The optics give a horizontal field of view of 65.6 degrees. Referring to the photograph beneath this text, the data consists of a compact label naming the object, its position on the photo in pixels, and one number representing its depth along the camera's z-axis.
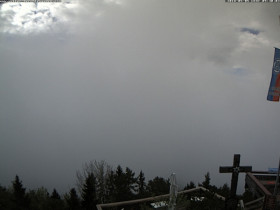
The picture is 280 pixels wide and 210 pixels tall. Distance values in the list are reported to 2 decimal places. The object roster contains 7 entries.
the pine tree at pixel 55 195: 34.22
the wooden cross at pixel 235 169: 12.69
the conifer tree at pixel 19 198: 27.64
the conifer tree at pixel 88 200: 19.45
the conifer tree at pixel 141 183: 33.68
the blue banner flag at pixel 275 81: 12.87
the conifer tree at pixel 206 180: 28.59
